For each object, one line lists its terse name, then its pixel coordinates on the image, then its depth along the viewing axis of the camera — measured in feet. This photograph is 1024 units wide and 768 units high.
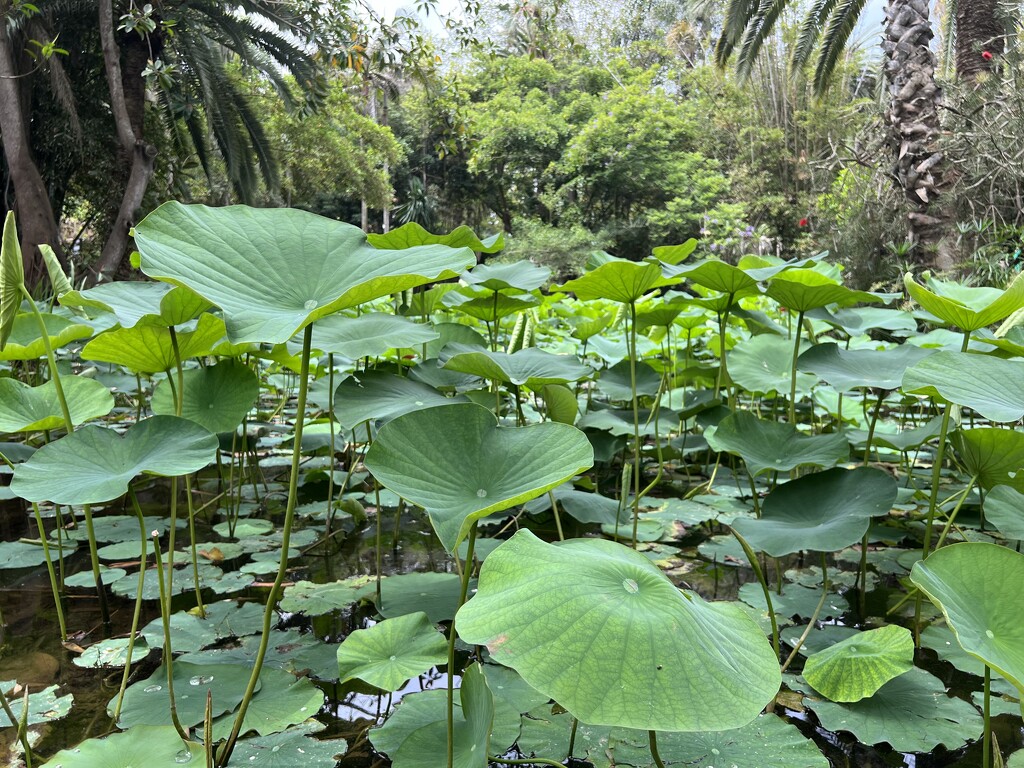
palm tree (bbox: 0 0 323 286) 20.95
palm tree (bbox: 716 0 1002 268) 16.71
